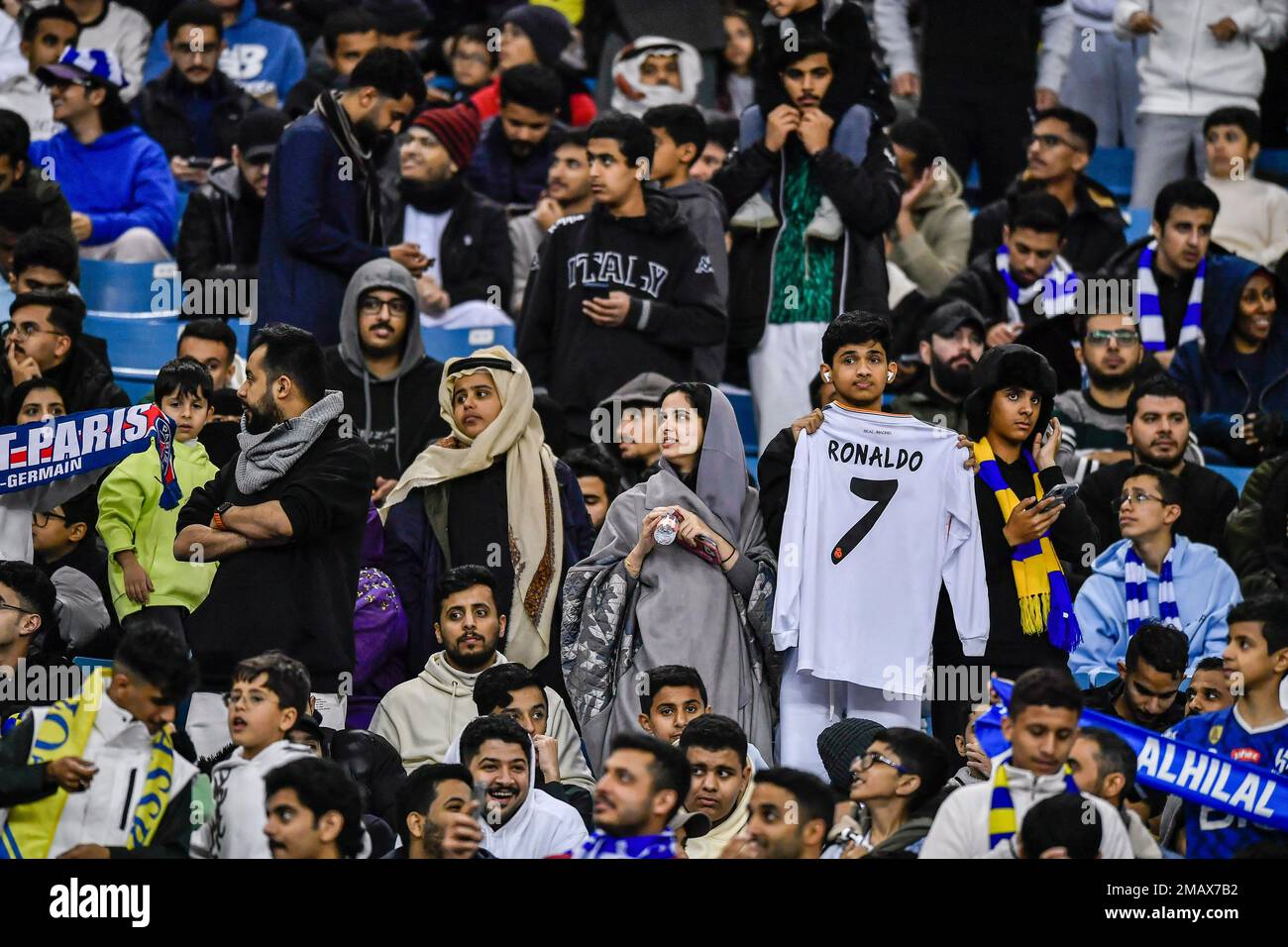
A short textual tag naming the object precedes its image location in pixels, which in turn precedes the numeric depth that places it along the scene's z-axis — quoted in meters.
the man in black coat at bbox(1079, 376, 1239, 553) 19.19
